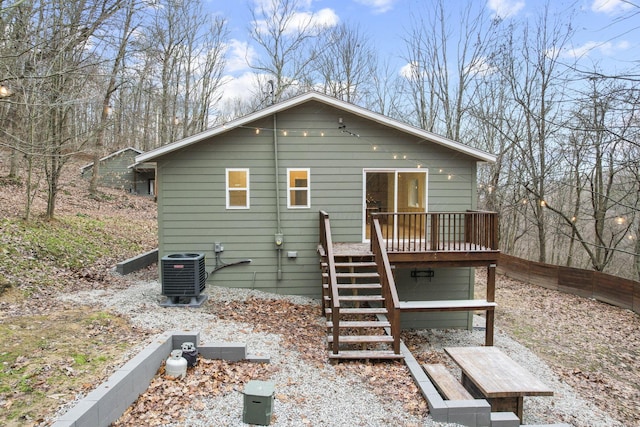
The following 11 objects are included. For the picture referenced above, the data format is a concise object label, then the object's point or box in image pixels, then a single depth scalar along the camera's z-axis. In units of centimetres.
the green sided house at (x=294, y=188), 895
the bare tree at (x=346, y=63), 2266
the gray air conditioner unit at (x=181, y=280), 732
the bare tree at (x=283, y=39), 2256
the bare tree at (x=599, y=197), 1272
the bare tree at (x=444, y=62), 1872
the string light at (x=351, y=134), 900
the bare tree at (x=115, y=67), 848
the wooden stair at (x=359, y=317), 593
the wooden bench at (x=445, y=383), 475
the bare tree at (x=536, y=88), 1531
